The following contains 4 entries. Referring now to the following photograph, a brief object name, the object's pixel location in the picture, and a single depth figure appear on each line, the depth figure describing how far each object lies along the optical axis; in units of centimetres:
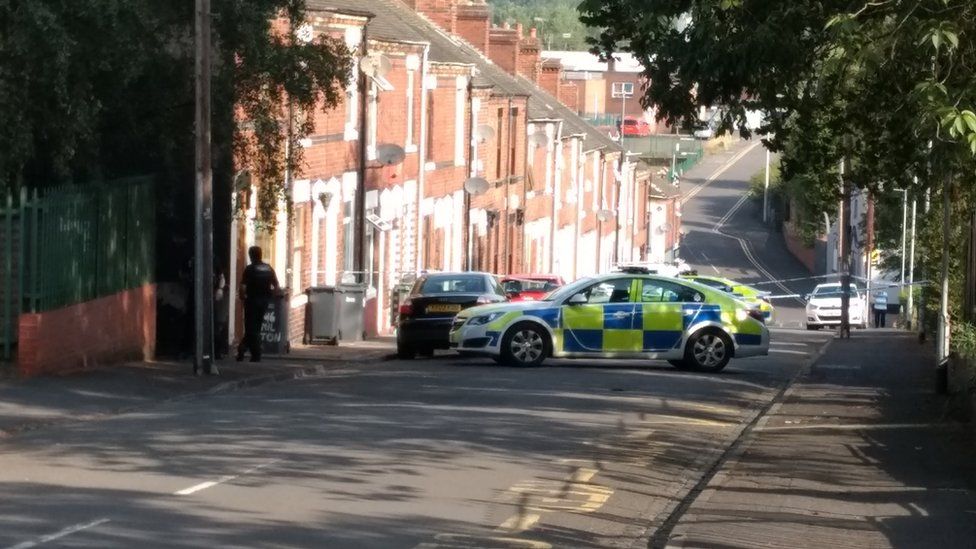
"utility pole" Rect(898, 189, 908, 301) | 5468
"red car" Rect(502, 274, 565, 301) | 3328
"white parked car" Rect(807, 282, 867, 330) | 5716
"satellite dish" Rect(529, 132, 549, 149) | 5359
